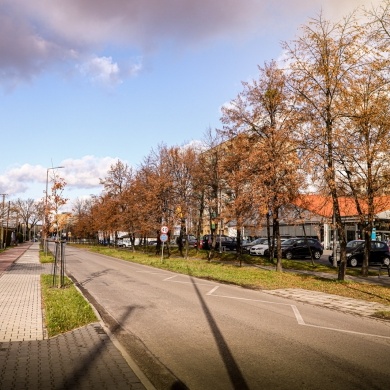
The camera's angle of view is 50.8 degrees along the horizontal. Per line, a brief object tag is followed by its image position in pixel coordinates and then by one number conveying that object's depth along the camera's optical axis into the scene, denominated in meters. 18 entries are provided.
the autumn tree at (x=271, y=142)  18.64
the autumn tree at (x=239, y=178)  20.16
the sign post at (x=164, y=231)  27.03
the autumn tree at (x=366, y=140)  14.60
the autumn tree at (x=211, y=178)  28.49
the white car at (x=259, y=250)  36.72
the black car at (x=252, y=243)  40.91
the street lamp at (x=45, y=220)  34.21
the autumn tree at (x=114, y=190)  45.91
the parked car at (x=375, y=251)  26.80
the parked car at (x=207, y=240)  43.44
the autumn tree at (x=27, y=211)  121.21
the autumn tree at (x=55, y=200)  27.39
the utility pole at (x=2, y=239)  54.89
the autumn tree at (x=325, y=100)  16.17
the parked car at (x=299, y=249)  33.41
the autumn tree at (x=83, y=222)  75.19
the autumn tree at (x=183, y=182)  32.16
